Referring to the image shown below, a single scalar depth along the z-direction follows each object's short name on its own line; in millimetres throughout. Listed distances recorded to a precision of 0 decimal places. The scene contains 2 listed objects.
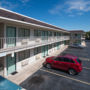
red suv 8312
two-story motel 7133
